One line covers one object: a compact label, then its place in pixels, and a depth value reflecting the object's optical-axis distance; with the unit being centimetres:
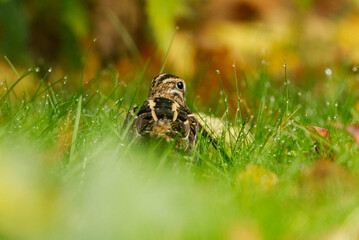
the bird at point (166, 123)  497
